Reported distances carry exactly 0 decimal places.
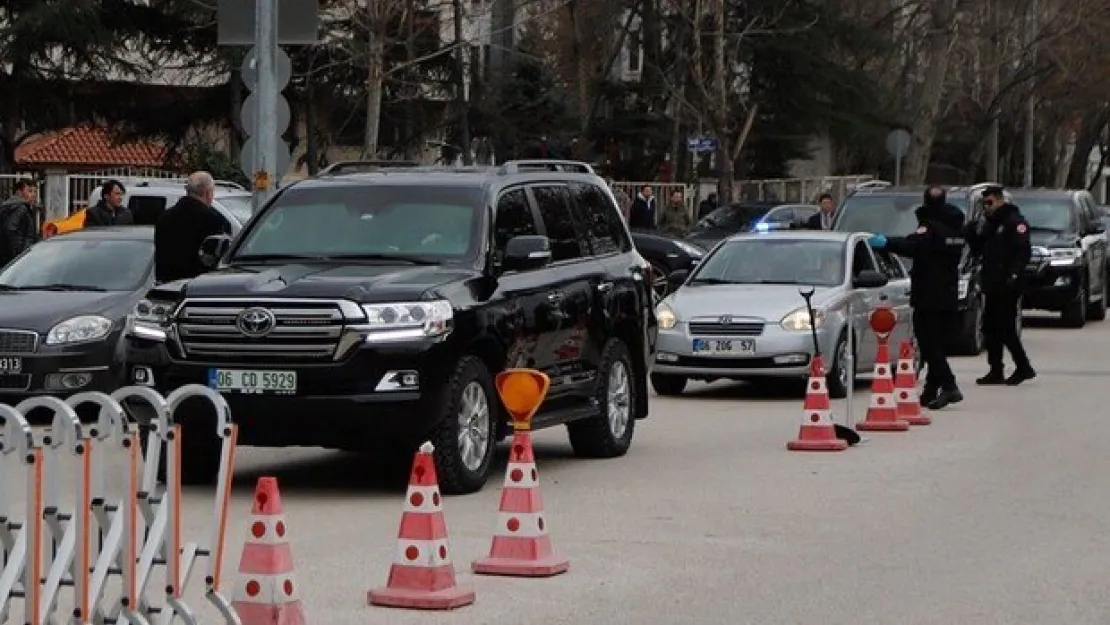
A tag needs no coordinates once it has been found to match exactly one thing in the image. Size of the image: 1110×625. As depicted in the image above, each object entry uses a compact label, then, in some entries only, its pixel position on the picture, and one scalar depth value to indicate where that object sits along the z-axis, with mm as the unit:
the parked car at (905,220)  26688
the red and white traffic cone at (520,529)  10250
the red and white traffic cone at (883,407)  17641
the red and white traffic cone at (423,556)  9266
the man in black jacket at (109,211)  23656
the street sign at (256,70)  22891
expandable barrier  7418
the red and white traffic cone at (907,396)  18359
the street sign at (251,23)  23312
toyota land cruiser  12711
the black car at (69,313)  17125
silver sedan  20359
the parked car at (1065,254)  32438
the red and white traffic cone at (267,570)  8430
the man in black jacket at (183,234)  16359
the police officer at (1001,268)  21516
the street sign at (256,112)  22953
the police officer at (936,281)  18984
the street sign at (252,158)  23062
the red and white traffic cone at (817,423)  16078
